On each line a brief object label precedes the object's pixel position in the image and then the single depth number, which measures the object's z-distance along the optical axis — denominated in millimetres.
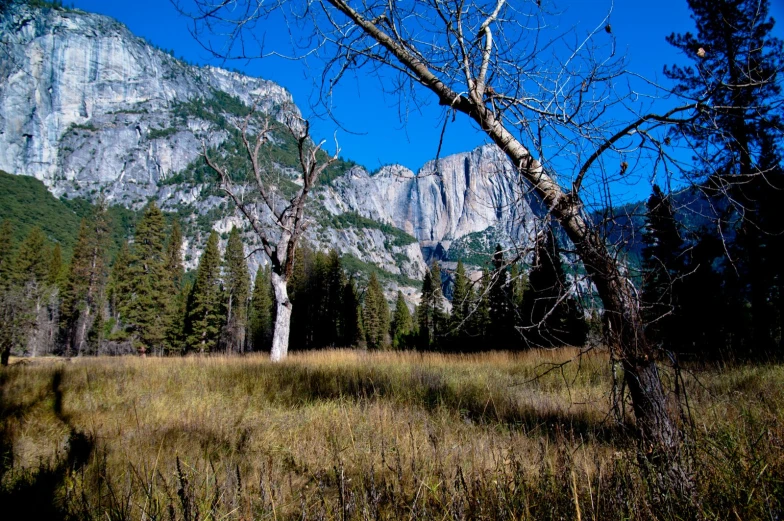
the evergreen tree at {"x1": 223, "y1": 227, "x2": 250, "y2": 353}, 48031
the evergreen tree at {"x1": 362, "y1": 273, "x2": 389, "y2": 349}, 52750
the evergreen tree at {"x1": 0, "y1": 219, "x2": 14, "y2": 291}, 41000
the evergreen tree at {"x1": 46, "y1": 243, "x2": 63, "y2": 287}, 45216
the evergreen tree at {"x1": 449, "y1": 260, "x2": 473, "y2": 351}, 39025
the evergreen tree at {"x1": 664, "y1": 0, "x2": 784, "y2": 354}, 10492
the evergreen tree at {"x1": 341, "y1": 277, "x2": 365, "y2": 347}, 46875
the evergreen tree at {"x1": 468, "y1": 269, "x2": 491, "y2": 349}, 38750
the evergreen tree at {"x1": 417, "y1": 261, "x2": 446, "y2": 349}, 52000
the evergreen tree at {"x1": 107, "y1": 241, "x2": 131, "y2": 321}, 35531
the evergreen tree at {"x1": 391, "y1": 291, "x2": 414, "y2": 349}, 60600
